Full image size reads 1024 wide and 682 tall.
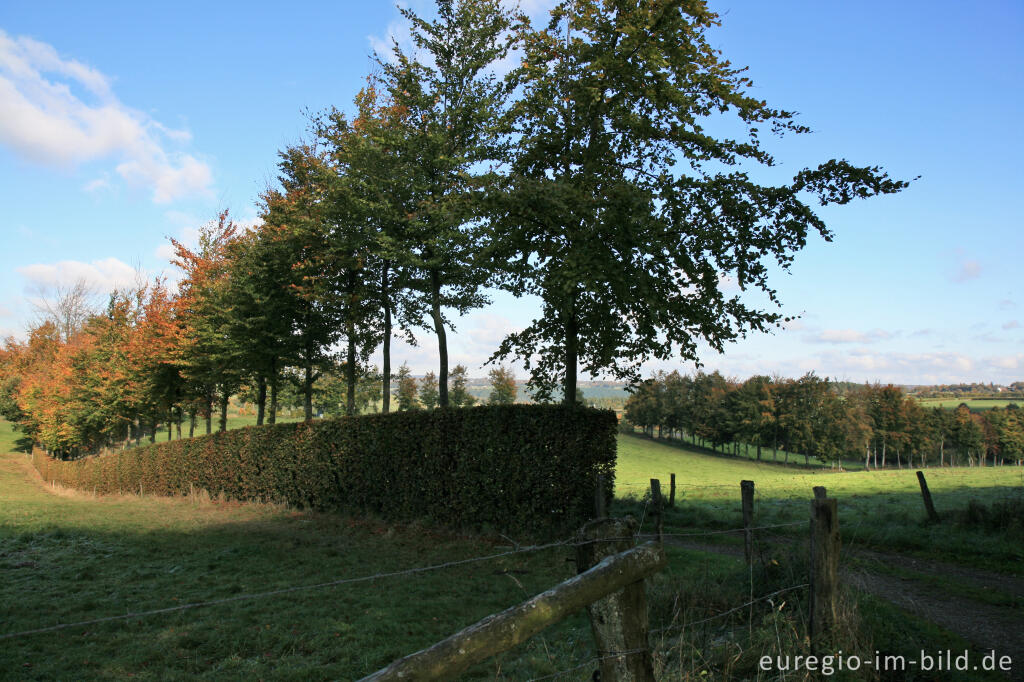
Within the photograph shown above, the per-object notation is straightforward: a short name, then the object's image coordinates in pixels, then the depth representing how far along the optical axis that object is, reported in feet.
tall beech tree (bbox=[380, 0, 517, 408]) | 55.16
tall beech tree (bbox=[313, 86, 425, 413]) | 56.39
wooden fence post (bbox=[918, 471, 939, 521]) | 43.57
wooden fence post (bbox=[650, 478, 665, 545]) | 31.78
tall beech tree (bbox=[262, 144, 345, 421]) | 67.77
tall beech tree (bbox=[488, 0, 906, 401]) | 37.09
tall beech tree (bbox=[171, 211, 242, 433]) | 75.61
